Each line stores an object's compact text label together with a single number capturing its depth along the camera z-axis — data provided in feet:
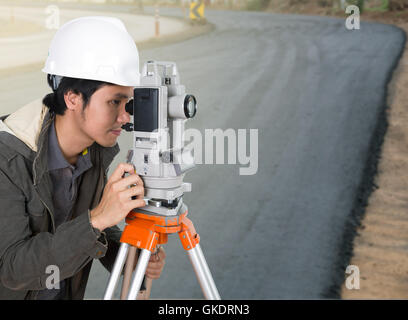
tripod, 3.31
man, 3.04
